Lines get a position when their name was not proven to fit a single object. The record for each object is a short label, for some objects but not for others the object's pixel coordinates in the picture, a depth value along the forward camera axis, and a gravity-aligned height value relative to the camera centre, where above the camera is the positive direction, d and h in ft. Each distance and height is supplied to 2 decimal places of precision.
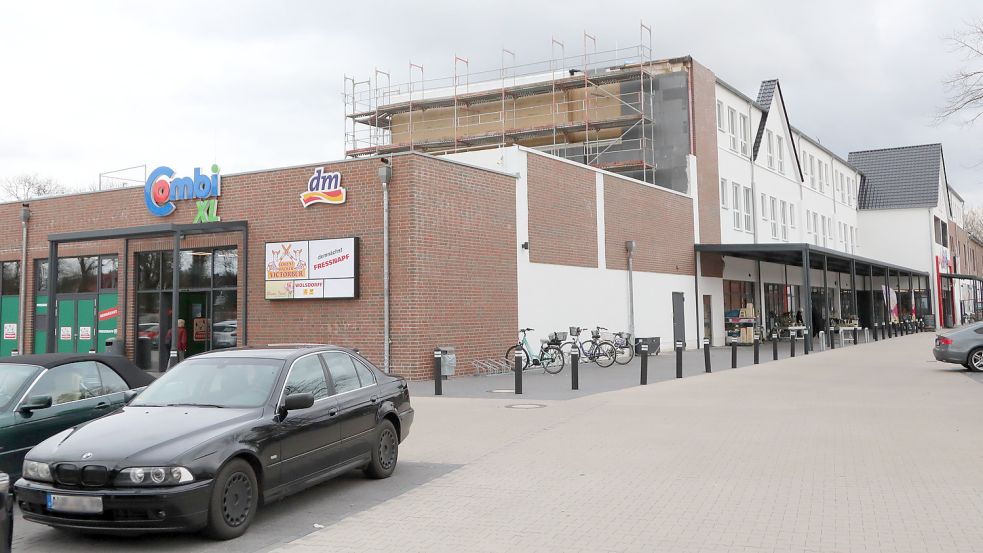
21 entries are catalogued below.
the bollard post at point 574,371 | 52.65 -3.39
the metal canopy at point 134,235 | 67.10 +7.84
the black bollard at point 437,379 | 50.31 -3.57
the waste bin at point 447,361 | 60.34 -2.93
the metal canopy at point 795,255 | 94.27 +8.19
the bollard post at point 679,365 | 61.22 -3.54
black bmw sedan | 18.48 -3.02
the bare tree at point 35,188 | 203.92 +34.98
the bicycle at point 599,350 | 75.97 -2.90
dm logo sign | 64.18 +10.52
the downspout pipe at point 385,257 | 60.75 +4.87
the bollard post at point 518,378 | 51.12 -3.63
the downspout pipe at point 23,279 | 81.35 +4.90
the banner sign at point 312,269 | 63.00 +4.29
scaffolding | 108.47 +29.54
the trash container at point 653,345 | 88.94 -2.93
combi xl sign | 70.54 +11.76
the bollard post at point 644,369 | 56.49 -3.51
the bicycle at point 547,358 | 68.39 -3.19
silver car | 65.51 -2.80
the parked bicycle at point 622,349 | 78.74 -3.04
